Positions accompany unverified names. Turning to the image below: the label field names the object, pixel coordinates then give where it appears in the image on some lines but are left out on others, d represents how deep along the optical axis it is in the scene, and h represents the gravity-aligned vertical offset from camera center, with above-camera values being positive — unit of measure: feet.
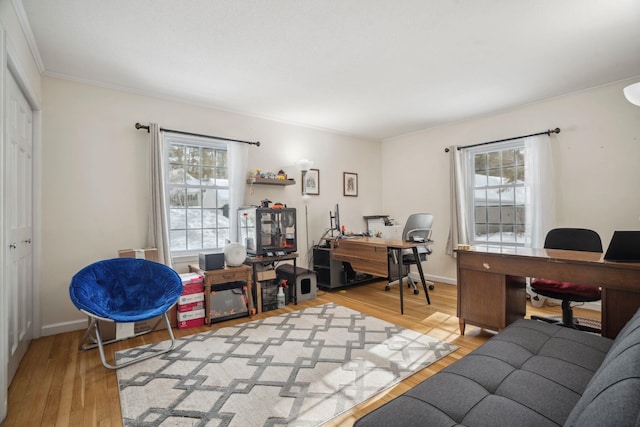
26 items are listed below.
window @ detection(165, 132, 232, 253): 12.26 +1.13
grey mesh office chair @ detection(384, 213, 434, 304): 13.21 -0.80
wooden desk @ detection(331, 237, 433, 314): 11.49 -1.52
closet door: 6.92 +0.11
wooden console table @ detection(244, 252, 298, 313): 11.57 -1.67
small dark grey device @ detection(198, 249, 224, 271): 10.65 -1.43
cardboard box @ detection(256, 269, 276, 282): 11.65 -2.15
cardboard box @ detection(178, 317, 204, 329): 10.14 -3.41
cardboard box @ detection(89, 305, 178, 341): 8.25 -3.19
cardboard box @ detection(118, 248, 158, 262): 9.82 -1.03
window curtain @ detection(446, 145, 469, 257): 14.90 +0.84
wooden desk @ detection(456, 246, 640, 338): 6.41 -1.59
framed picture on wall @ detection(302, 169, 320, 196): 15.64 +1.82
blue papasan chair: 7.50 -1.92
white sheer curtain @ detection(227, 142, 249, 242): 13.15 +1.66
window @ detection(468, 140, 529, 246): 13.82 +0.92
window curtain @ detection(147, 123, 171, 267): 11.01 +0.63
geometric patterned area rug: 5.78 -3.56
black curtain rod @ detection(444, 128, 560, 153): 12.24 +3.23
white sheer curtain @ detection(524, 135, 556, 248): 12.24 +0.96
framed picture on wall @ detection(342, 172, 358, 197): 17.39 +1.89
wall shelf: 13.35 +1.65
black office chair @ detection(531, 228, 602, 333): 8.15 -2.01
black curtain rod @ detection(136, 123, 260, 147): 11.01 +3.37
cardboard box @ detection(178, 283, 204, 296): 10.22 -2.27
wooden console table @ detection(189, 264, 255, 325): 10.46 -2.03
